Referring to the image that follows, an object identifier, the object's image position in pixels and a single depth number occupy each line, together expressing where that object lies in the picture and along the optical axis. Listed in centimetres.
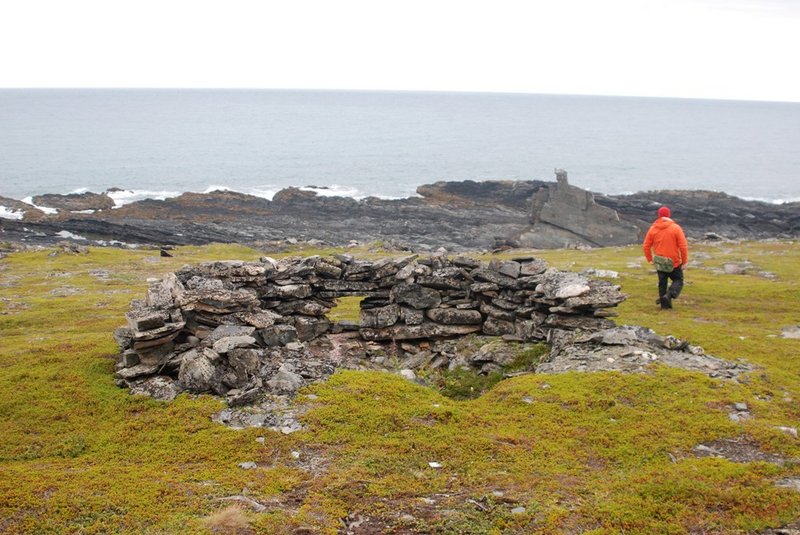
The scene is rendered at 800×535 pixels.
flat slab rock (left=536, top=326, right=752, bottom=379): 1666
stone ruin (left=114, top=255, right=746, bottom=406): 1623
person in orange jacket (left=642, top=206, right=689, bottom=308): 2280
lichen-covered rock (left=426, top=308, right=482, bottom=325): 2112
